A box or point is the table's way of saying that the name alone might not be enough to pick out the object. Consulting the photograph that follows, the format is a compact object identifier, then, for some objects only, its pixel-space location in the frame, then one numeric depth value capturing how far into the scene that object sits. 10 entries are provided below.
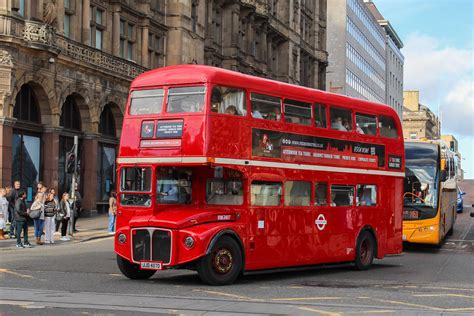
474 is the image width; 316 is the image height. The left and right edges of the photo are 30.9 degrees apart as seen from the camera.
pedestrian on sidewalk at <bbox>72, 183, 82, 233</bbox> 31.44
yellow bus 26.58
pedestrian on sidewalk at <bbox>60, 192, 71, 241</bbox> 29.36
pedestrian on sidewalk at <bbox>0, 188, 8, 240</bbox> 28.02
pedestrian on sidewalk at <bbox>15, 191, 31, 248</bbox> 25.70
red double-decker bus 15.96
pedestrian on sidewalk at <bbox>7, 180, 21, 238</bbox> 29.38
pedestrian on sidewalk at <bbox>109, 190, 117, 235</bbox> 32.47
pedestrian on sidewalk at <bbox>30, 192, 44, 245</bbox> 26.77
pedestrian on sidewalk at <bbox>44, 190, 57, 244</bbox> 27.77
